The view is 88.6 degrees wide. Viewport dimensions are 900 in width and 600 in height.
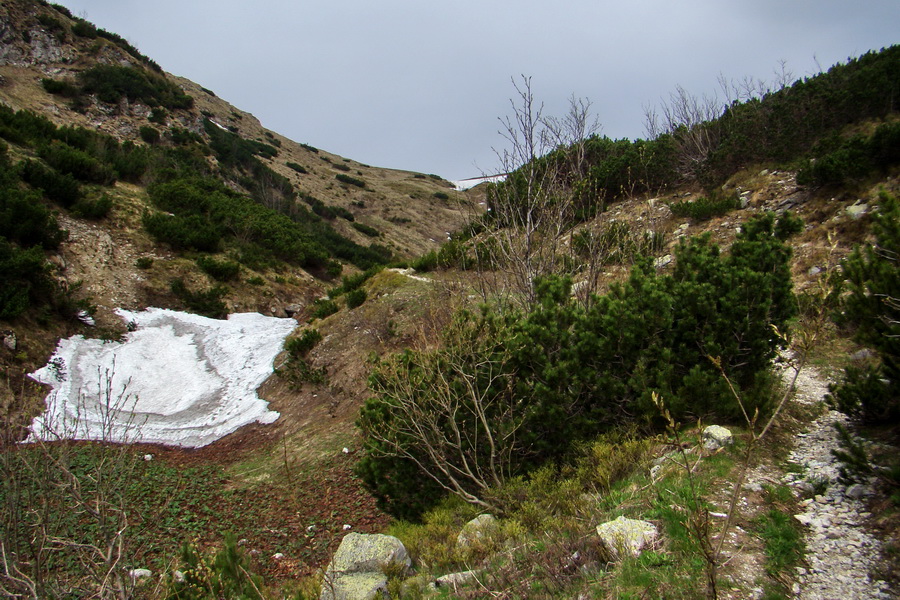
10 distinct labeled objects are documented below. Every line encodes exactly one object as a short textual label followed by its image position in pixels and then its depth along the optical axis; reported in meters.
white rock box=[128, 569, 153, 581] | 4.53
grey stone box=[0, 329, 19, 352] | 9.59
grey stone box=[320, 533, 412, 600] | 3.71
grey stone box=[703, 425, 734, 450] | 3.89
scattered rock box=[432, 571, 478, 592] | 3.26
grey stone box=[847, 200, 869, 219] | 8.74
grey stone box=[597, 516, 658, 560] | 2.79
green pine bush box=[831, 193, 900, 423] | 3.49
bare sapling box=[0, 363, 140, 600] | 3.04
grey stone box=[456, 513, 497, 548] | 3.90
